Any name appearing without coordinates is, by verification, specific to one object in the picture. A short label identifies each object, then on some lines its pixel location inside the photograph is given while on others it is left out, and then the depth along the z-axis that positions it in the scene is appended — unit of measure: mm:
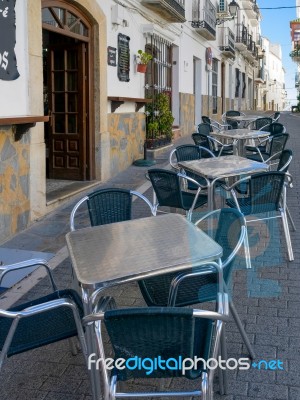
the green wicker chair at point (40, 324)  2455
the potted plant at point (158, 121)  12164
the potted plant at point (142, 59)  10984
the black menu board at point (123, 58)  9969
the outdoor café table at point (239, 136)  8734
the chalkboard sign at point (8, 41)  5684
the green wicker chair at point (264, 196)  4754
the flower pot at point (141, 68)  11016
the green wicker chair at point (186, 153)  6660
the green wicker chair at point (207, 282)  3033
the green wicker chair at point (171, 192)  5152
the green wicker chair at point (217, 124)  12695
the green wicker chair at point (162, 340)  2051
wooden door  8742
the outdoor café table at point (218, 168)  5277
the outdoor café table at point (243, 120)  13797
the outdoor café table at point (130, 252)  2564
